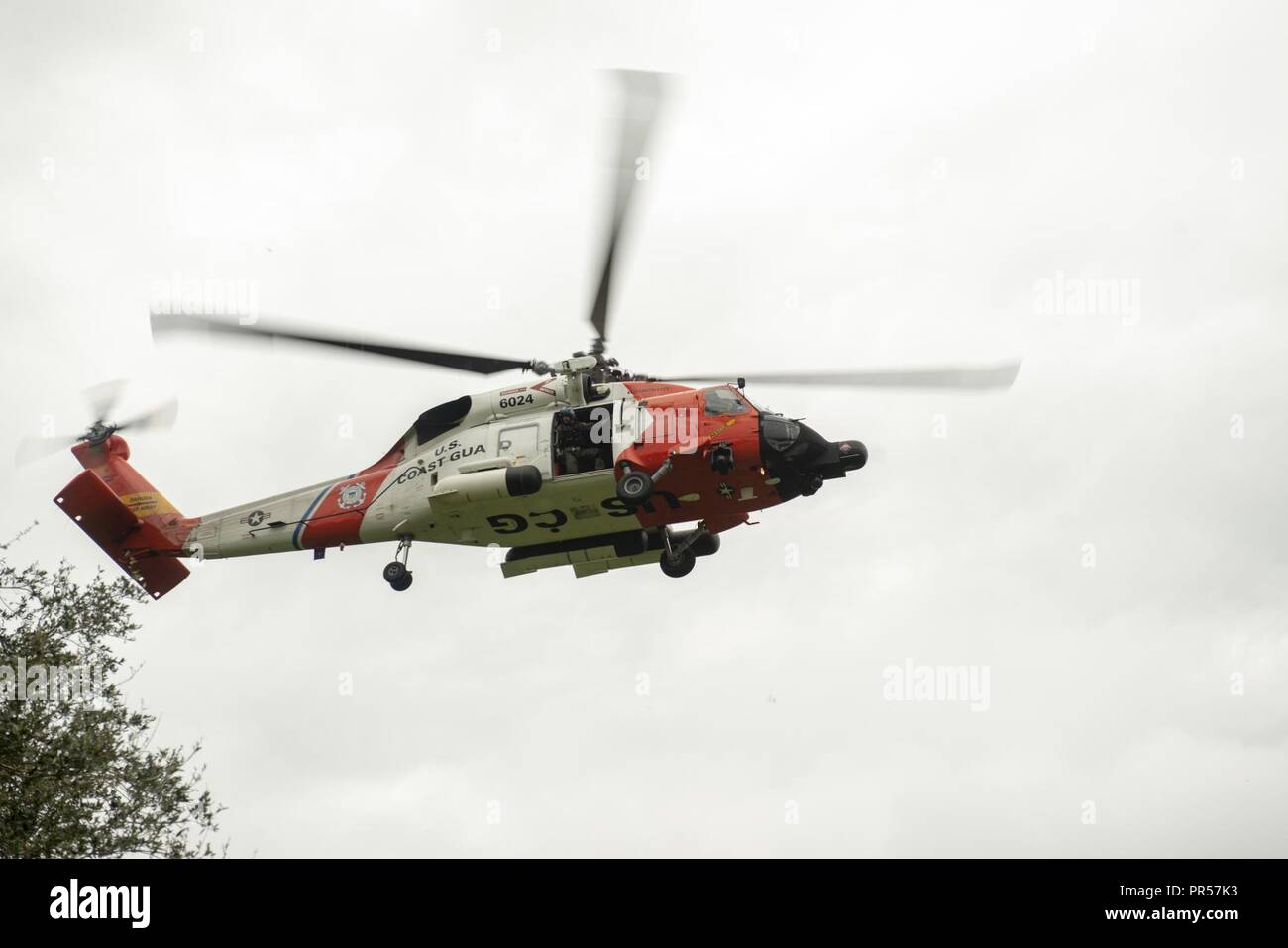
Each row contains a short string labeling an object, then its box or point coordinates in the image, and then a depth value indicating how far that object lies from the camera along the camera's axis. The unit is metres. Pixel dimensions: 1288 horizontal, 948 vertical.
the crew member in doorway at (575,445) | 23.89
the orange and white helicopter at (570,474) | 23.11
